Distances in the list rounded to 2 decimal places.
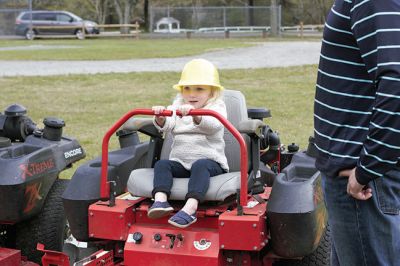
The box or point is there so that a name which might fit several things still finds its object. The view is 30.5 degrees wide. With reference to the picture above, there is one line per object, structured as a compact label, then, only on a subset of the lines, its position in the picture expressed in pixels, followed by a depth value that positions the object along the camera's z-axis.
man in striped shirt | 2.29
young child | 3.95
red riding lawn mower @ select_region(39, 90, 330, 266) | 3.55
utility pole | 39.19
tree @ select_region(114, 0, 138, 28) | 50.34
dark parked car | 36.62
